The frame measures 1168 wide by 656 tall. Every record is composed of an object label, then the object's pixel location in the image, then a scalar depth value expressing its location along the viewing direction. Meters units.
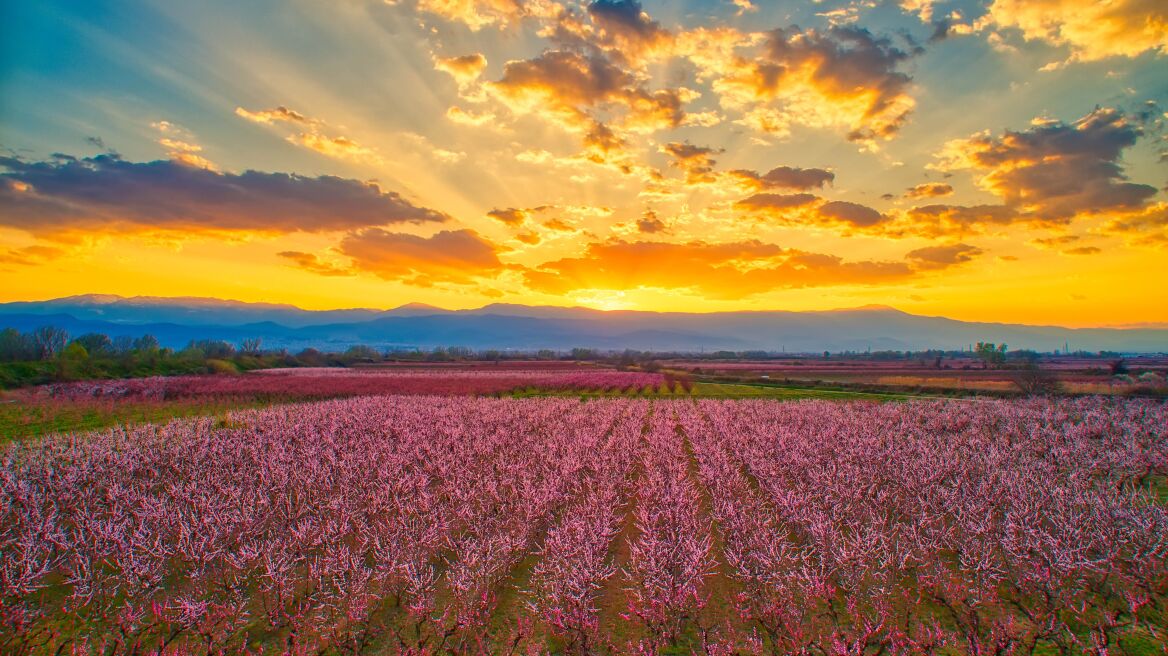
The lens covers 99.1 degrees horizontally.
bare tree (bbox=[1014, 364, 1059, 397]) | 49.75
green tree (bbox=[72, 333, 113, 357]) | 110.62
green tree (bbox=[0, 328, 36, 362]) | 82.84
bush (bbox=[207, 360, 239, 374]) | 78.75
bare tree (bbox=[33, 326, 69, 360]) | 105.47
